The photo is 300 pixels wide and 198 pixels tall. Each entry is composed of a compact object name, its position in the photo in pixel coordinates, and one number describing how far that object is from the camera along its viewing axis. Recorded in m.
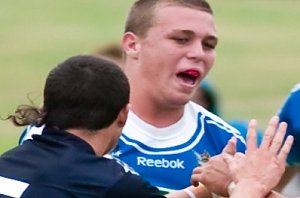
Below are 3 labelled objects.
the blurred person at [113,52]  15.40
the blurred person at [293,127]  12.32
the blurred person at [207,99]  15.70
